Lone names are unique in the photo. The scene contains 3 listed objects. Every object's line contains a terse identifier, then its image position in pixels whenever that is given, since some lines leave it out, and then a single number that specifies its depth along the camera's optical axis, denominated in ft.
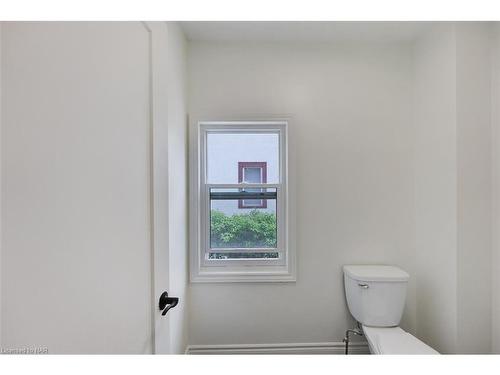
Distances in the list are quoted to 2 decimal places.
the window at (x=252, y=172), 6.06
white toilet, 5.19
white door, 1.27
